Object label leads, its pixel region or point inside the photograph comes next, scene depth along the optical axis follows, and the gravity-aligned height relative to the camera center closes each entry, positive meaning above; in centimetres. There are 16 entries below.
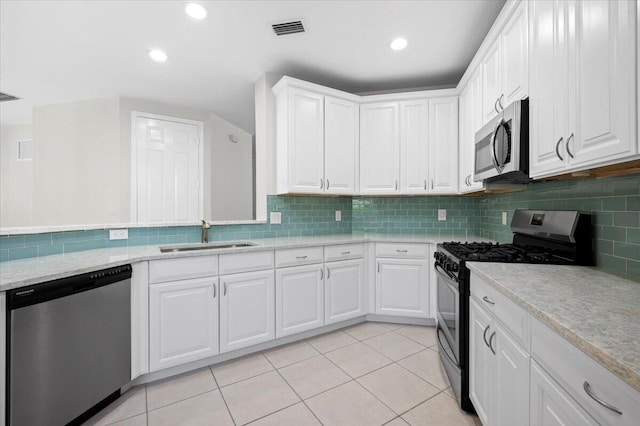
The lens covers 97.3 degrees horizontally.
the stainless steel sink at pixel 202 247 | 234 -30
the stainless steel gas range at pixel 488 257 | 153 -26
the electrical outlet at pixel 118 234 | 225 -17
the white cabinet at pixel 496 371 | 104 -69
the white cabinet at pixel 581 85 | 91 +50
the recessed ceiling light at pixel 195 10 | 202 +149
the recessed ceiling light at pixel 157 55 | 265 +151
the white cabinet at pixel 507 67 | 160 +95
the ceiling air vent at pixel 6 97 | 371 +154
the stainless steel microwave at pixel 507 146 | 157 +41
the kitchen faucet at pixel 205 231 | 255 -17
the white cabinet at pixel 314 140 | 277 +75
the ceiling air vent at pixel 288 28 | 223 +150
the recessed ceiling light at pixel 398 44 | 244 +150
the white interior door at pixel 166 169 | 388 +63
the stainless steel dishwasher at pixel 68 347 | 125 -69
